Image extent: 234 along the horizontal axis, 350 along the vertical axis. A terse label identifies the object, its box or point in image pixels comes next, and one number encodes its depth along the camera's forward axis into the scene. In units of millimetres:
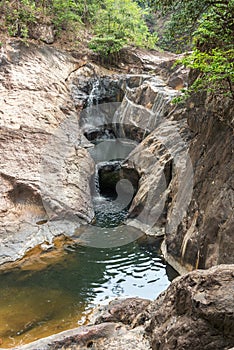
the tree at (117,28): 16688
